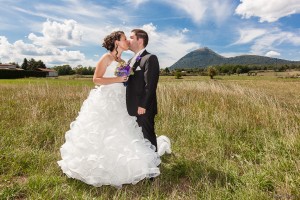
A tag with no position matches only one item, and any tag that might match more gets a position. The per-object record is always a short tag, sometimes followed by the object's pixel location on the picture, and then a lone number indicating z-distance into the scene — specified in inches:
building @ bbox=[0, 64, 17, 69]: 3301.4
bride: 117.3
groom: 120.0
